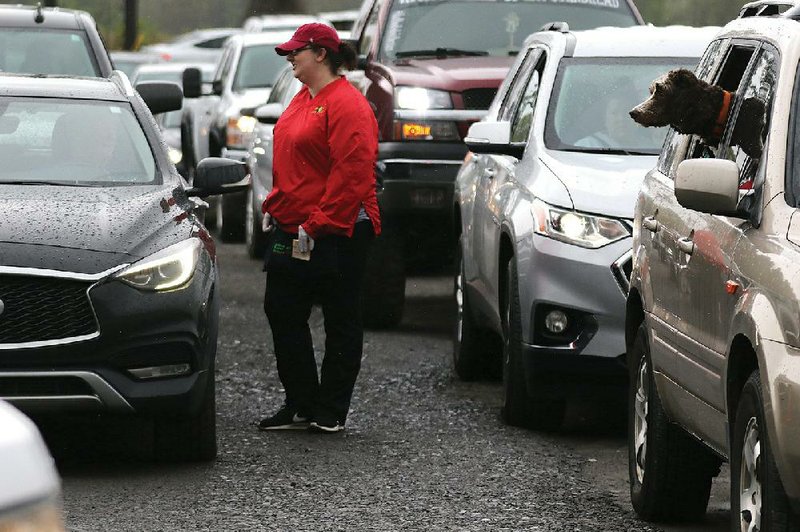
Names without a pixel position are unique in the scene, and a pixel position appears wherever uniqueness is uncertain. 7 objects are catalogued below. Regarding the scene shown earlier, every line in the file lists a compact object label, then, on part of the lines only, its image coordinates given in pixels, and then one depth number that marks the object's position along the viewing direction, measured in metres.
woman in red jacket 16.70
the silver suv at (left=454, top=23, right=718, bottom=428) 16.44
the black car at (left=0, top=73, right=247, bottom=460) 14.21
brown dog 12.08
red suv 23.94
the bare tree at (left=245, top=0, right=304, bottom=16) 104.00
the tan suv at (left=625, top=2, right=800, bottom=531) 9.45
